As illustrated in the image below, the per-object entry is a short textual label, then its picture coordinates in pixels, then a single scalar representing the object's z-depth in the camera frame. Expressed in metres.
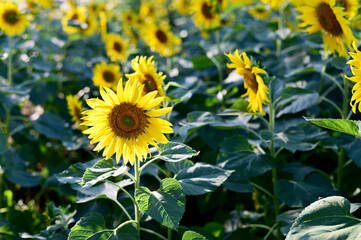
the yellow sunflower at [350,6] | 2.36
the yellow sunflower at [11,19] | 3.19
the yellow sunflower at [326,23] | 2.18
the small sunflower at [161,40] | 3.89
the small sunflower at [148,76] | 1.83
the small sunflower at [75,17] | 4.68
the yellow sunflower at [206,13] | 3.60
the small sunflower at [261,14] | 4.99
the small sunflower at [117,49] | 4.02
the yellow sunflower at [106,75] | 3.32
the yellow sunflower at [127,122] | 1.54
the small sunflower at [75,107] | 2.82
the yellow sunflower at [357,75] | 1.46
